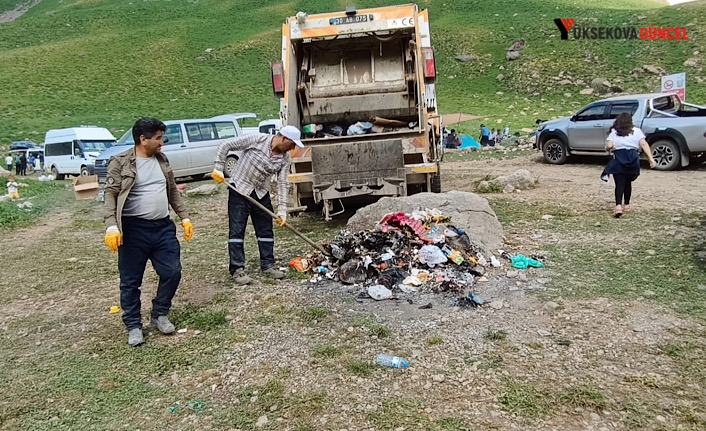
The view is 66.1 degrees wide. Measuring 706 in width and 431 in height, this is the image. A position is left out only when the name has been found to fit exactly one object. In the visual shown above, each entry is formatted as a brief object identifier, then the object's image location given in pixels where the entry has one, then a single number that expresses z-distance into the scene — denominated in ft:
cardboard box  31.07
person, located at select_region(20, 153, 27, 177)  68.33
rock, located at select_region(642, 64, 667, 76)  90.47
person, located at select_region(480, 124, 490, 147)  61.41
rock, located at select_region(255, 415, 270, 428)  9.20
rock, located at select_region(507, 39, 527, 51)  111.75
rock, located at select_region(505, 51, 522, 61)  109.70
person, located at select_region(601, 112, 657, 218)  21.98
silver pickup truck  32.73
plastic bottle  10.78
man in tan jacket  12.14
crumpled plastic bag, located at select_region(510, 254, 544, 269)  16.22
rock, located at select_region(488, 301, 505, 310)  13.39
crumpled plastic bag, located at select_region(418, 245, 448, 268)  15.72
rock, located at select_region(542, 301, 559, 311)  13.10
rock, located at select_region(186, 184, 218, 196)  36.55
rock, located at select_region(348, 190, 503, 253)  18.31
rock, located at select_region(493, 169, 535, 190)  29.86
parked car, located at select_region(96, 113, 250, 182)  42.01
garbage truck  22.33
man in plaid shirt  16.61
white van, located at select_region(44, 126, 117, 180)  60.18
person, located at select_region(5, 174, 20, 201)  40.01
